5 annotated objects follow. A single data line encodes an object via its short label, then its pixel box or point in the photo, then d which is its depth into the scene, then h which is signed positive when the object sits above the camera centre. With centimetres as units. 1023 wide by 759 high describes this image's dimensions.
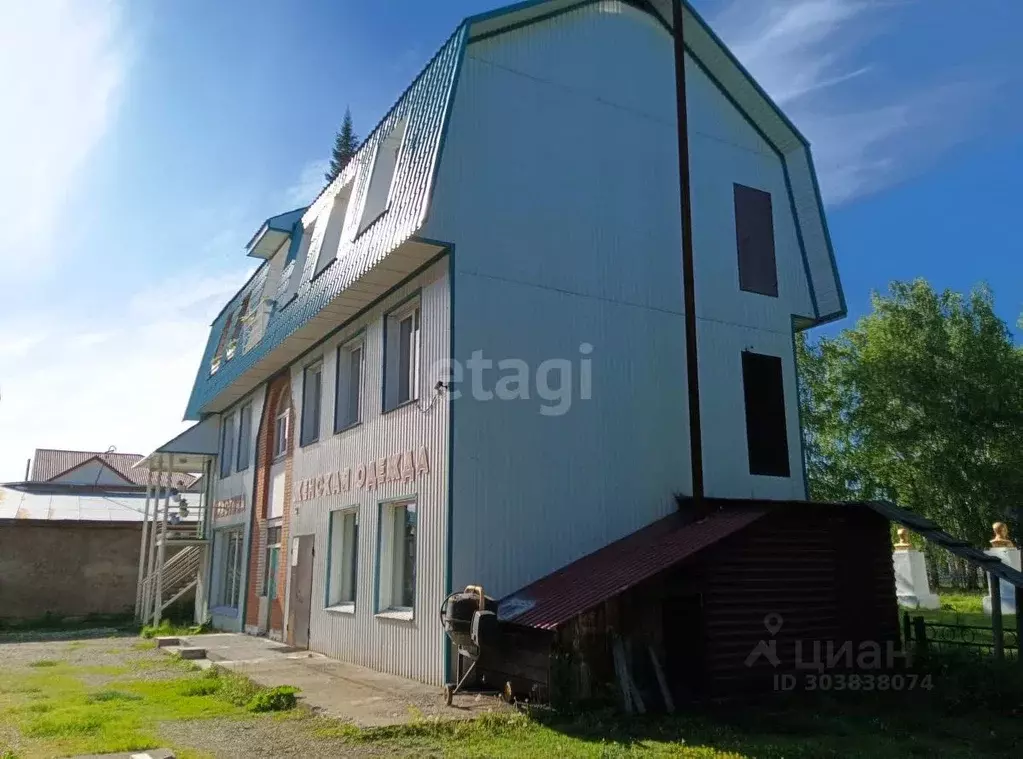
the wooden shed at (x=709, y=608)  889 -44
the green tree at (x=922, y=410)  3067 +607
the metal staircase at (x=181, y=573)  2316 -17
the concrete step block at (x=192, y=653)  1412 -142
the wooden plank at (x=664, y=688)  870 -123
